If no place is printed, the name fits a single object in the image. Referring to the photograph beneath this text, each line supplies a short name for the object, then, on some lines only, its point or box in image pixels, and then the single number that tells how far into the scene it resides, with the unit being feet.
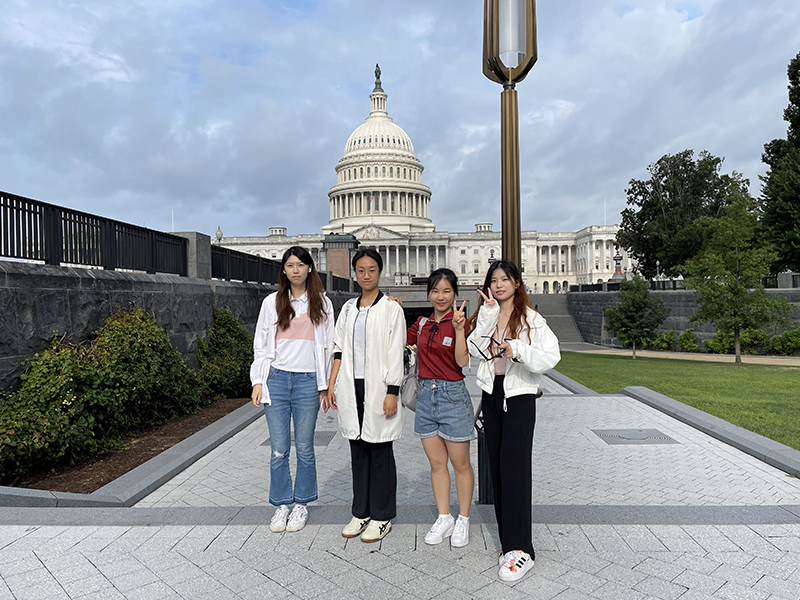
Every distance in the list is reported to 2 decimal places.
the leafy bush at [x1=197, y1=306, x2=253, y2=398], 37.68
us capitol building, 353.92
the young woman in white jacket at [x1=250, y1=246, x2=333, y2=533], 15.43
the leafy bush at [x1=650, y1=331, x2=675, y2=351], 103.91
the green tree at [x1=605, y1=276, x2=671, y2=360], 96.02
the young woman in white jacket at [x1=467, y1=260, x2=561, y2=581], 12.76
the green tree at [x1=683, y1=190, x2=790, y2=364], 75.31
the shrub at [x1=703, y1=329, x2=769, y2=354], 85.66
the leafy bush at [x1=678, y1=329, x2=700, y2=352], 98.73
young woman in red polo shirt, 14.07
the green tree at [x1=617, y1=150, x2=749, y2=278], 140.67
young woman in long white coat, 14.34
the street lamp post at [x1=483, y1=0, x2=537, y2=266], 20.16
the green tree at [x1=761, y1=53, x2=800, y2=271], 98.58
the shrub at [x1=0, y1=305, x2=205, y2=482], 20.44
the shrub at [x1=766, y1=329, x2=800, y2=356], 82.48
